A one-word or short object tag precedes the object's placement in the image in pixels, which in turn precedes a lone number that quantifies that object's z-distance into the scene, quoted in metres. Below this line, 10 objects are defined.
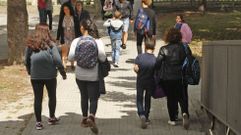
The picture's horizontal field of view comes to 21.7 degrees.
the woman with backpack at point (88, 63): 8.86
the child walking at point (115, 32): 14.46
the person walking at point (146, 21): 13.68
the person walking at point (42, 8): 22.00
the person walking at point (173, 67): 9.16
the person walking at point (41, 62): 9.02
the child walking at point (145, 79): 9.22
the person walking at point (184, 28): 12.71
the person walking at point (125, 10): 15.61
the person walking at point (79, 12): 13.83
